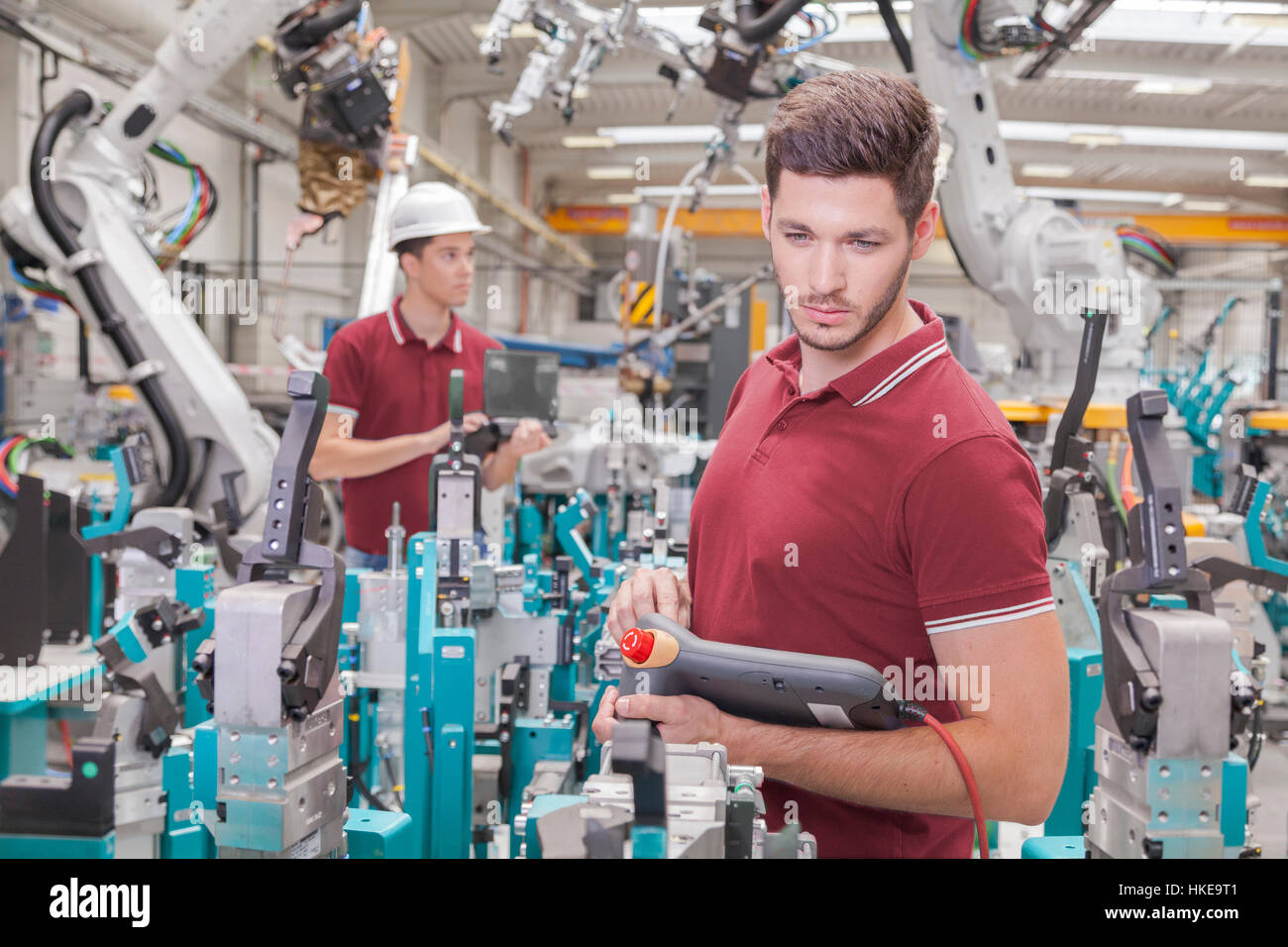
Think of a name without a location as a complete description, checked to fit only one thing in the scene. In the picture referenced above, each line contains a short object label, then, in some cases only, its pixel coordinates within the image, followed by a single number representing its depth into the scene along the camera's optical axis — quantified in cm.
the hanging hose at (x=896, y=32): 409
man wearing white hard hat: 305
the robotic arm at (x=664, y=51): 418
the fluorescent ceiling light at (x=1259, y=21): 1005
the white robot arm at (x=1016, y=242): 442
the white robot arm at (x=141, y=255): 412
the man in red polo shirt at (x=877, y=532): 106
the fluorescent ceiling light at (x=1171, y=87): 1212
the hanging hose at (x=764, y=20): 403
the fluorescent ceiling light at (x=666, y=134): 1458
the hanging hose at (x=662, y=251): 585
